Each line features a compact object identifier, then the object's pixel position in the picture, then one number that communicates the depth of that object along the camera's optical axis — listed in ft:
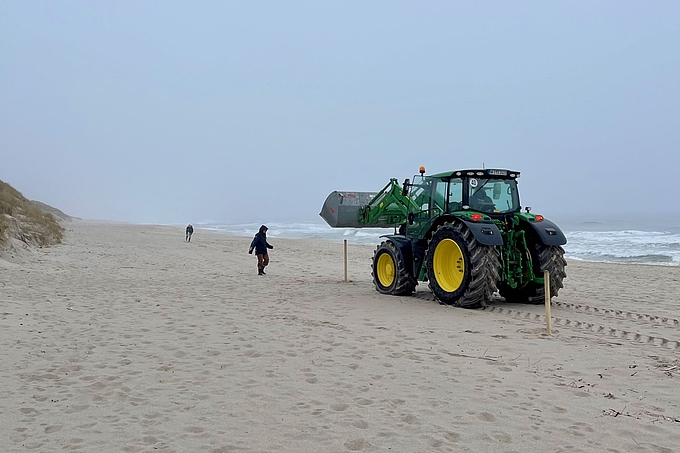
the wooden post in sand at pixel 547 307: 22.93
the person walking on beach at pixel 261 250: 48.37
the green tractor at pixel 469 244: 28.30
